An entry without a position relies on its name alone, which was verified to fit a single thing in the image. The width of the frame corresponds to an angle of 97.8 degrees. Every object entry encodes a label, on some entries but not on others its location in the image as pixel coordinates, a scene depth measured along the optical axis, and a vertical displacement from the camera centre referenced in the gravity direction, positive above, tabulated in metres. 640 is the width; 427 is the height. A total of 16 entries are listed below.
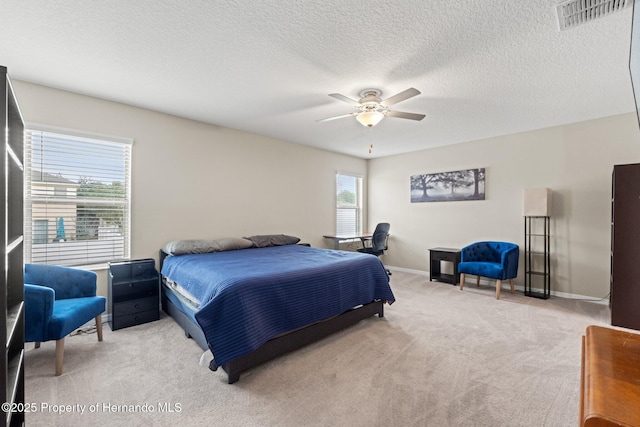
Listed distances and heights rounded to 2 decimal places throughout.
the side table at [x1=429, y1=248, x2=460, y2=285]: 4.89 -0.83
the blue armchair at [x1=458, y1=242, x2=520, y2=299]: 4.11 -0.72
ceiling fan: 2.94 +1.17
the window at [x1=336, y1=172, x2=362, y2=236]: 6.25 +0.28
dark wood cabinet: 3.02 -0.33
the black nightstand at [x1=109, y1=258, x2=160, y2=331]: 3.03 -0.87
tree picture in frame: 5.03 +0.59
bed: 2.06 -0.72
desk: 5.40 -0.42
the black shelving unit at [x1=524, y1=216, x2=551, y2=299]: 4.28 -0.61
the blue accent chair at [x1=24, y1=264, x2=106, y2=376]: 2.09 -0.77
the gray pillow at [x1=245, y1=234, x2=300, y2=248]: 4.36 -0.39
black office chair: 5.24 -0.42
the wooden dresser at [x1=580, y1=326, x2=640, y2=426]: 0.60 -0.42
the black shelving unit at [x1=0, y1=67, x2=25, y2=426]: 1.07 -0.23
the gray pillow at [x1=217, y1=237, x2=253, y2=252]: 3.91 -0.40
